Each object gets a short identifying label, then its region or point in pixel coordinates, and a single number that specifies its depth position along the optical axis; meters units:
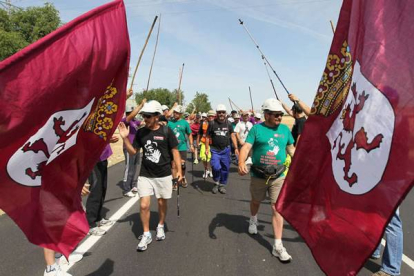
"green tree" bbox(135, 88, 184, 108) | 71.03
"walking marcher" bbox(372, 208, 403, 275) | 3.15
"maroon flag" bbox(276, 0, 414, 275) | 1.48
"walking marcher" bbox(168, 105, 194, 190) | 7.92
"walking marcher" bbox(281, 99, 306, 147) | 5.46
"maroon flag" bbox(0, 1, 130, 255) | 2.09
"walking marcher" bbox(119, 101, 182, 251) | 4.14
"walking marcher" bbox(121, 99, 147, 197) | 6.61
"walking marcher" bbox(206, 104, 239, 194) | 7.37
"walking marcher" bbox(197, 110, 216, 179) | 8.17
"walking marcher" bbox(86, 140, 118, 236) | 4.31
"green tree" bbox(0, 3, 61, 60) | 21.81
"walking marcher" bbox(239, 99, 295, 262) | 4.06
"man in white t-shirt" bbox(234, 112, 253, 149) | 10.01
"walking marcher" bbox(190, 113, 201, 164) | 12.34
